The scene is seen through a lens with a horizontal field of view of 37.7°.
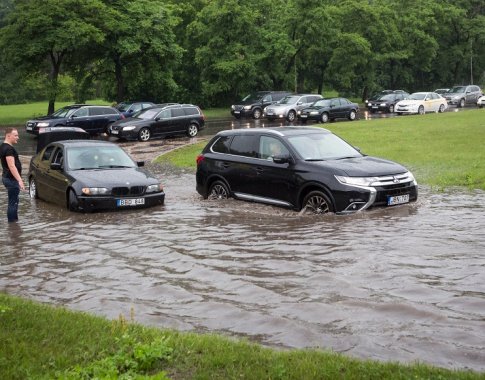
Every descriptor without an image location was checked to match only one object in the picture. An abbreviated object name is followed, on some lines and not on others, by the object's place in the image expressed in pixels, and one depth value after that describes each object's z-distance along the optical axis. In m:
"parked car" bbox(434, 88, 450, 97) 60.06
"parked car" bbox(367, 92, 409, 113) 50.91
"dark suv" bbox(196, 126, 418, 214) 12.49
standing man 13.16
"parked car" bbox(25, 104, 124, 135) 35.53
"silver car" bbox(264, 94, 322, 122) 45.12
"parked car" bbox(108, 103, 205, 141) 33.25
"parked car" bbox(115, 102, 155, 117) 41.28
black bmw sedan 14.24
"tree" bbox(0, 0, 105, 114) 41.72
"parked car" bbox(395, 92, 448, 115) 46.84
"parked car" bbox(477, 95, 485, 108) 54.81
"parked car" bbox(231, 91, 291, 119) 48.75
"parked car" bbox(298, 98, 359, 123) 42.04
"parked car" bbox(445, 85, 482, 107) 56.91
